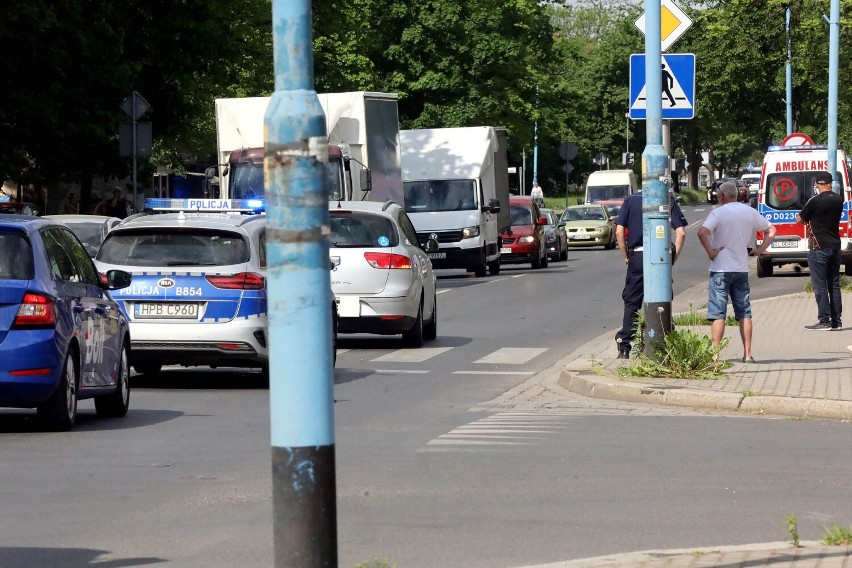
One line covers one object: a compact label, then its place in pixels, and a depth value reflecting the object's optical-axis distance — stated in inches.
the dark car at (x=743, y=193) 1156.7
